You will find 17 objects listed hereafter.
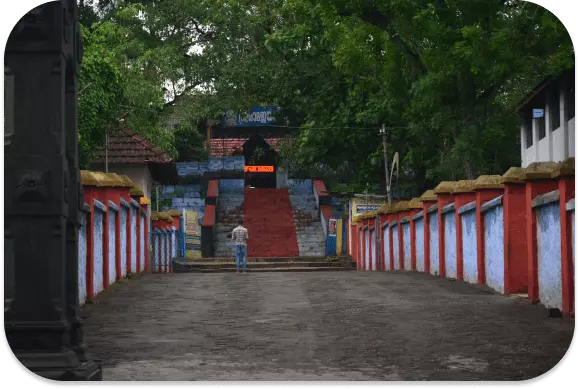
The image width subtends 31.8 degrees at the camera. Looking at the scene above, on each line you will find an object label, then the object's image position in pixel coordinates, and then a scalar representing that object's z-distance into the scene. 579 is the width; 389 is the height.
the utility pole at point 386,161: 34.84
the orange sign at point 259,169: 53.69
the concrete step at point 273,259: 35.28
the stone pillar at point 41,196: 6.66
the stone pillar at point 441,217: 19.21
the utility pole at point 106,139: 30.39
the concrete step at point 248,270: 32.23
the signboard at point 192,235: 37.00
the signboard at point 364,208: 38.84
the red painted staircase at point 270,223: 40.59
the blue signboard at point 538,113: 32.84
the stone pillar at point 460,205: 17.62
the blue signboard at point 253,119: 53.19
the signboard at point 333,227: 39.91
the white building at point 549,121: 30.67
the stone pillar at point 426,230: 21.34
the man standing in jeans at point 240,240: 27.08
